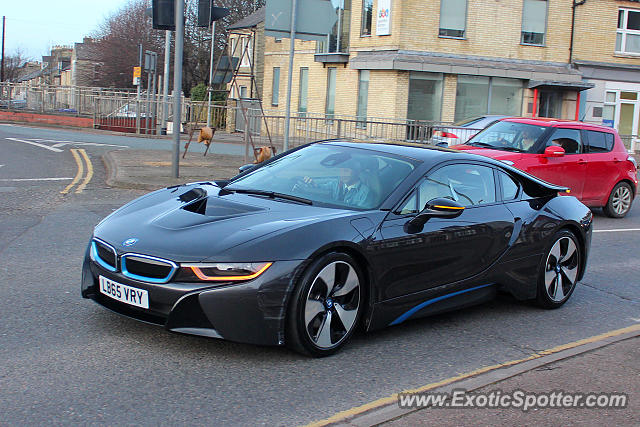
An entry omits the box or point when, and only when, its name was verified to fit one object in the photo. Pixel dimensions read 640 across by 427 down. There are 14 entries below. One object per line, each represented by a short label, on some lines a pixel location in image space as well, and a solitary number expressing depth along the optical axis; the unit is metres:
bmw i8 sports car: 4.52
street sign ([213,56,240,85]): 18.98
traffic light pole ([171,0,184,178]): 13.16
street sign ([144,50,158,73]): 29.14
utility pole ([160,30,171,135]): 28.87
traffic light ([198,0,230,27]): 13.01
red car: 12.07
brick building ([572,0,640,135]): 29.20
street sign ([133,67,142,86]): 34.81
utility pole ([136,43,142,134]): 29.83
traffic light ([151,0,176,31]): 13.09
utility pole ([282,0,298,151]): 13.23
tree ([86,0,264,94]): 66.00
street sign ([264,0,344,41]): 13.31
